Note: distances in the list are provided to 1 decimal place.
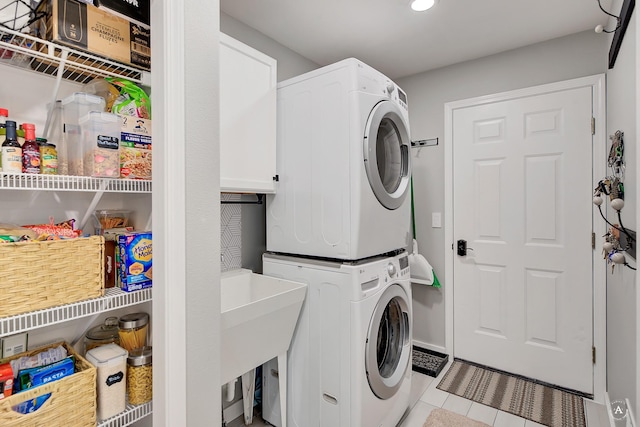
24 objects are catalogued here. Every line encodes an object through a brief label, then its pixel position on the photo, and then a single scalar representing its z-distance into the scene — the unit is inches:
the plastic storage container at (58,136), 41.4
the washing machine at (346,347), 63.0
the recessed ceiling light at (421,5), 71.7
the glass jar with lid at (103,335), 46.7
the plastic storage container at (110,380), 40.3
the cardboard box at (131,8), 40.8
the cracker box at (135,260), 42.1
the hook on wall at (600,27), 62.7
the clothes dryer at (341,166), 63.2
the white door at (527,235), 88.7
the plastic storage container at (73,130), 41.2
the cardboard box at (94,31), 36.7
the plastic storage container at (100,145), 39.4
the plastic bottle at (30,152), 35.5
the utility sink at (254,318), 55.6
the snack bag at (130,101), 44.8
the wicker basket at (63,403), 32.7
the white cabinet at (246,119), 62.8
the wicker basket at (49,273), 32.9
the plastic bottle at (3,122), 35.4
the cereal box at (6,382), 34.5
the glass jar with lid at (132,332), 45.8
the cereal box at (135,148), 42.9
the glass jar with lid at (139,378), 43.1
